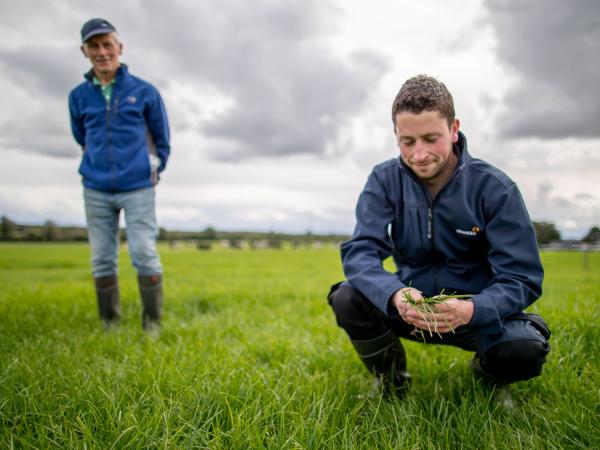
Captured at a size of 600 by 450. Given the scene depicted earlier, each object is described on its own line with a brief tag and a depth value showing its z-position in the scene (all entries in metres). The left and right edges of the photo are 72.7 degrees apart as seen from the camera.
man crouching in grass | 2.11
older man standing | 3.98
